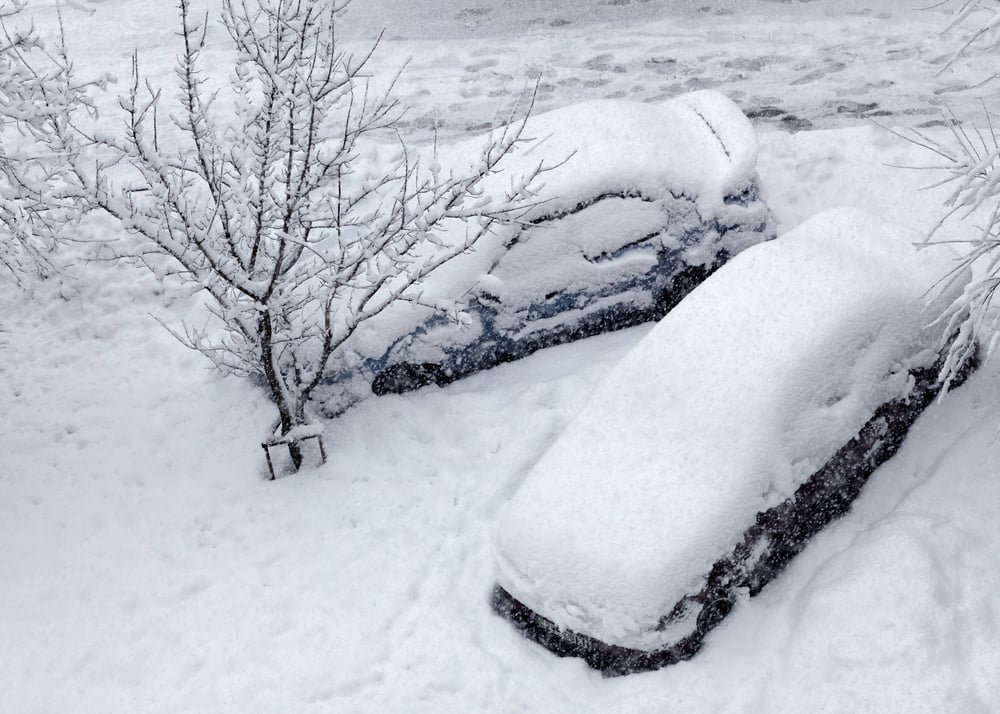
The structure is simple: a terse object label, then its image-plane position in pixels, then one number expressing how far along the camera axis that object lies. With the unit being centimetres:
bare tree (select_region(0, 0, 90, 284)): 481
